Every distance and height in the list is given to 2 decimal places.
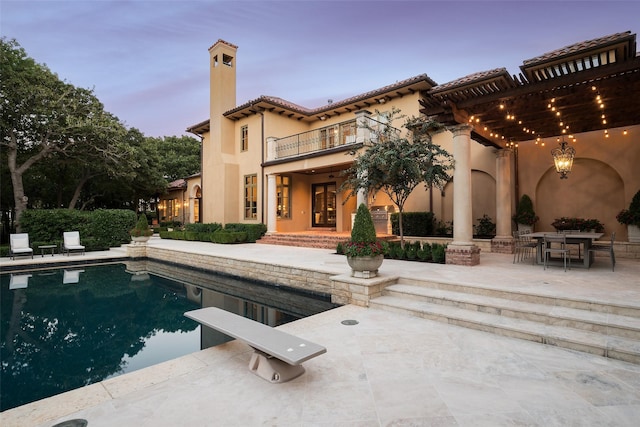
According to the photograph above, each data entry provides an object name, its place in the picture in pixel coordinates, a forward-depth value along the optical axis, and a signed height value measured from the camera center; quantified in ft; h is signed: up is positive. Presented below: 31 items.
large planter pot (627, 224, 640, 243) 28.30 -1.51
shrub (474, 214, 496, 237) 36.78 -1.19
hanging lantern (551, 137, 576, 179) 25.55 +4.63
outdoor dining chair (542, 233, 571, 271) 21.67 -1.54
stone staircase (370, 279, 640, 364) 11.87 -4.48
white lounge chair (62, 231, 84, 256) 42.13 -2.68
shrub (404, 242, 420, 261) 28.32 -2.94
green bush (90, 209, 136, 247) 48.70 -0.64
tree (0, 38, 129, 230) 44.39 +15.59
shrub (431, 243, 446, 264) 26.63 -3.09
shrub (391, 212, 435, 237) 37.47 -0.56
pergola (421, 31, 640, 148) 18.67 +8.81
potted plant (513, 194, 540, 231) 34.45 +0.38
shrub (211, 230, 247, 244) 47.17 -2.44
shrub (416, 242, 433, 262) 27.66 -3.15
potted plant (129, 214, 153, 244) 43.29 -1.46
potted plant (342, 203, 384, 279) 19.17 -1.76
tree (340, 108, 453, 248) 26.96 +4.82
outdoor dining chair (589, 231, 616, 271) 21.71 -2.23
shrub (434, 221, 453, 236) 37.55 -1.18
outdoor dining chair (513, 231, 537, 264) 25.67 -2.12
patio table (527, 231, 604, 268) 21.68 -1.80
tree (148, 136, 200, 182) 101.04 +21.93
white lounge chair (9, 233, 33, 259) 38.58 -2.78
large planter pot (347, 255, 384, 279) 19.25 -2.80
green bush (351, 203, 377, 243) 19.13 -0.66
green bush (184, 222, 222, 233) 54.19 -1.07
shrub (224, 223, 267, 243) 49.49 -1.52
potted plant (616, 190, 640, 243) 28.07 -0.25
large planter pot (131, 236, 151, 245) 43.32 -2.42
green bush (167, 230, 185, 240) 57.47 -2.53
